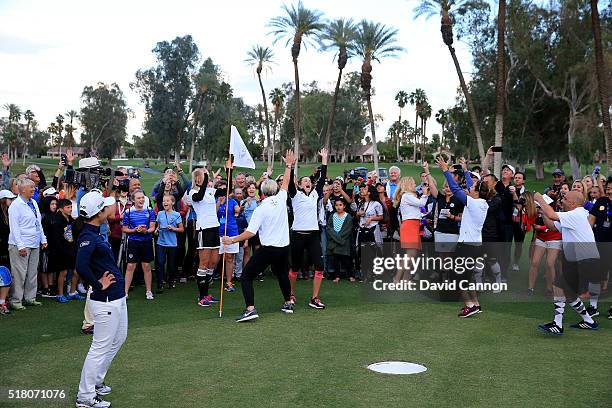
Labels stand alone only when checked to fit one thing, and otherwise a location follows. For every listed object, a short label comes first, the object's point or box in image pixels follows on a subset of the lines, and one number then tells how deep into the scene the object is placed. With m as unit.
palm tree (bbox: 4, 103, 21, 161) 116.34
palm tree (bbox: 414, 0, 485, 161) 30.89
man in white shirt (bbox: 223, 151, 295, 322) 8.84
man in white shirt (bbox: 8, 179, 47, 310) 9.53
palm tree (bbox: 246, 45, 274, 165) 53.88
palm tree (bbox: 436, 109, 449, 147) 96.50
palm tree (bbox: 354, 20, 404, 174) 40.84
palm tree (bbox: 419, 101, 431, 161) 102.56
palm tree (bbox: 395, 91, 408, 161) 104.56
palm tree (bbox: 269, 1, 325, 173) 41.62
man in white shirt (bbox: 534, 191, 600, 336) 8.02
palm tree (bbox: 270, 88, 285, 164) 83.81
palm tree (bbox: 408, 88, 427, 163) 102.74
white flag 9.95
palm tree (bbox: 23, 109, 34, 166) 123.50
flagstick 9.36
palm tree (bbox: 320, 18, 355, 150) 42.25
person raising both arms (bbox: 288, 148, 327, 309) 9.91
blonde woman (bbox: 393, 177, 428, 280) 11.66
